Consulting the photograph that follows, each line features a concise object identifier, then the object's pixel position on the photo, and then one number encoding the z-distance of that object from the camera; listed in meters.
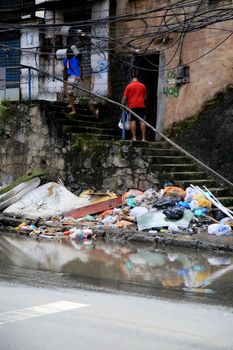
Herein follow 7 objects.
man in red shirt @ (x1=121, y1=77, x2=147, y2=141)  15.35
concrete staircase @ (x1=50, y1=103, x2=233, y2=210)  14.02
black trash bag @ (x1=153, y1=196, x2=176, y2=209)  12.70
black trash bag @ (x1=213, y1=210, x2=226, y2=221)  12.51
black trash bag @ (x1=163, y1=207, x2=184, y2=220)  12.20
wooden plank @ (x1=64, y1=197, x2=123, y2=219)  13.87
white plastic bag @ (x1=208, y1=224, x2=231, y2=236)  11.37
